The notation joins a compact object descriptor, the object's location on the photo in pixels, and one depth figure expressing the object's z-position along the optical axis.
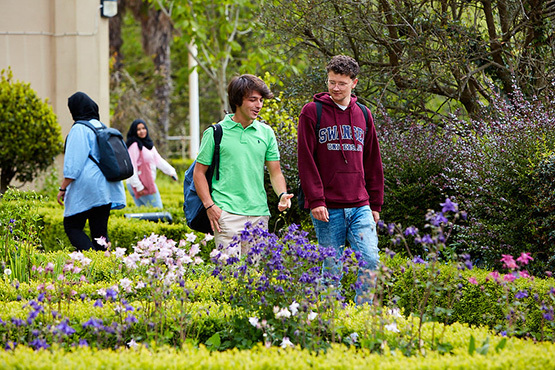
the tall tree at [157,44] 45.72
